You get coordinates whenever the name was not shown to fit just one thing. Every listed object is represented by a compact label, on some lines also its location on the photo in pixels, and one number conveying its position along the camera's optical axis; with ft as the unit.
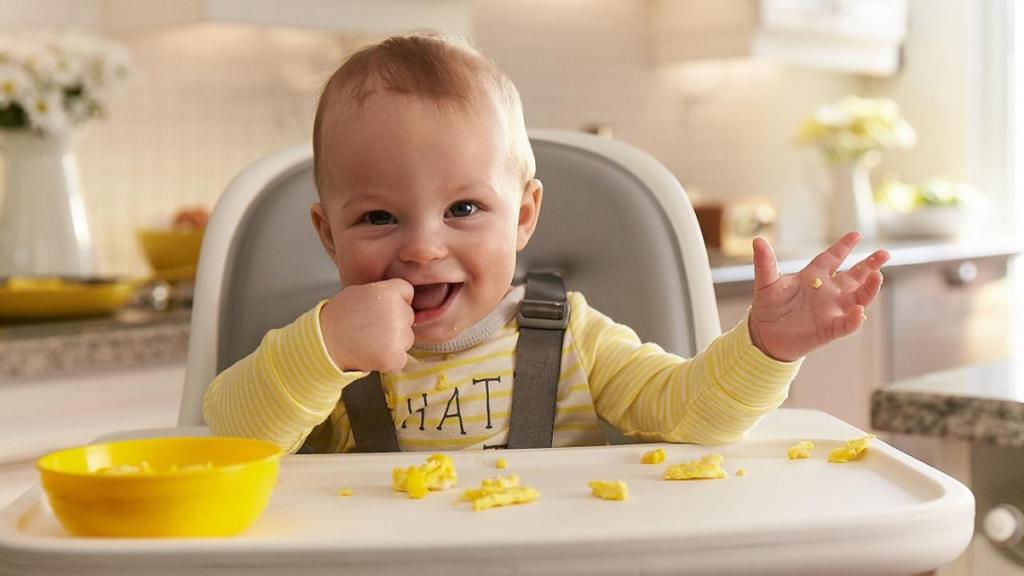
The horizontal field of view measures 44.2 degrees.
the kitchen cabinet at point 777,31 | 11.24
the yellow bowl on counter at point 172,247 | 7.54
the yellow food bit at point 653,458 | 2.90
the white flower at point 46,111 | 6.88
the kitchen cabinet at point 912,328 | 10.28
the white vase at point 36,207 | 7.15
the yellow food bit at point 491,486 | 2.46
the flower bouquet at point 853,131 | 12.43
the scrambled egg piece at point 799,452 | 2.87
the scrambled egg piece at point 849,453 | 2.82
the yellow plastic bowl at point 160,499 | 2.09
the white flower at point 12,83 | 6.73
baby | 2.94
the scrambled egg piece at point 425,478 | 2.54
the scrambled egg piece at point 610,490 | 2.47
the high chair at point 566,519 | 2.02
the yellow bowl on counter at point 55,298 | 6.42
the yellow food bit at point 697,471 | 2.66
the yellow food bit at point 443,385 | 3.71
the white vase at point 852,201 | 12.66
